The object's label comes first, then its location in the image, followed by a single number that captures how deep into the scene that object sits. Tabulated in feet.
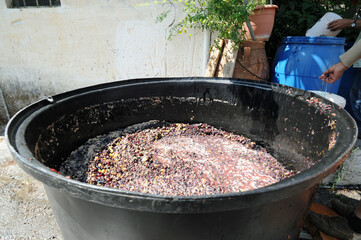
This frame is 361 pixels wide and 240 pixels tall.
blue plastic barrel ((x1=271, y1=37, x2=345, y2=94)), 7.78
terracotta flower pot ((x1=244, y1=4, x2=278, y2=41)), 8.09
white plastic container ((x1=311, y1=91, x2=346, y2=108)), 6.17
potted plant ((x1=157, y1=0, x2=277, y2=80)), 7.06
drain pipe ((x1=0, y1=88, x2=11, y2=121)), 13.23
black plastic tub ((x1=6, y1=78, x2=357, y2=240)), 2.43
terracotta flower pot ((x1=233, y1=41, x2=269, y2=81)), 8.32
